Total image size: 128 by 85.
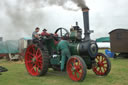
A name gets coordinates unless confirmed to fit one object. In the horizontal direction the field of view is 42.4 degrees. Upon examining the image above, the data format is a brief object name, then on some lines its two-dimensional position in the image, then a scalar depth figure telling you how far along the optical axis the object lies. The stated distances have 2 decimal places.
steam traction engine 4.86
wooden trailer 10.93
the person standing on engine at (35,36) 6.02
